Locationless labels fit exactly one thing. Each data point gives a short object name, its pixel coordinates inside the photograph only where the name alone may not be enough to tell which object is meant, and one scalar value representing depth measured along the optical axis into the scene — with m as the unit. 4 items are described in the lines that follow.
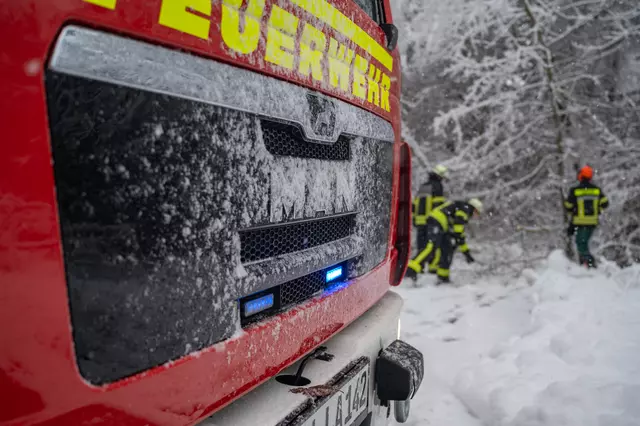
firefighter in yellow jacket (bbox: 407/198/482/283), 7.17
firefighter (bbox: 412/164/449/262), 7.42
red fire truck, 0.70
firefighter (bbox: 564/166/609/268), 8.01
